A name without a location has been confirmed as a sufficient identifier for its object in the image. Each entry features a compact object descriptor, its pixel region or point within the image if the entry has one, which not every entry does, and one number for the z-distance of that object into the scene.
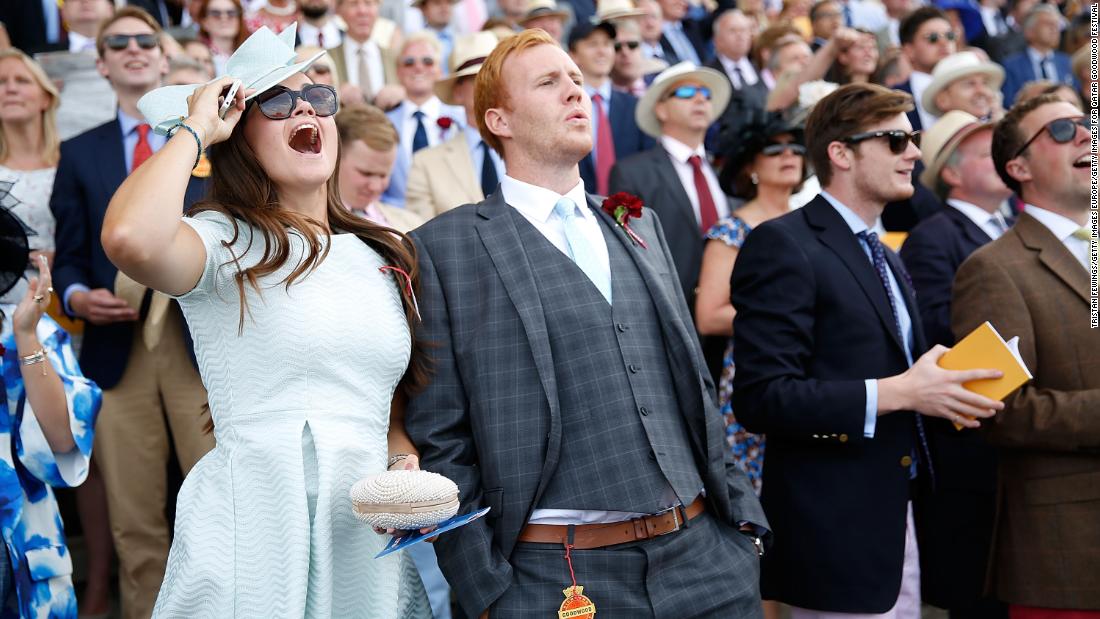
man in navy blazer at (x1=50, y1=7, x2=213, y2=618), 5.17
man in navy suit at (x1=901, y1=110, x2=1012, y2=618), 4.97
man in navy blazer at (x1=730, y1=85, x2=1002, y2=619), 3.83
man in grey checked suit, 3.16
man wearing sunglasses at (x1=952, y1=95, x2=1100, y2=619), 3.95
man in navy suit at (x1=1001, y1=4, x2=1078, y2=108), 11.39
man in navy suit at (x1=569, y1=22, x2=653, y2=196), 7.61
